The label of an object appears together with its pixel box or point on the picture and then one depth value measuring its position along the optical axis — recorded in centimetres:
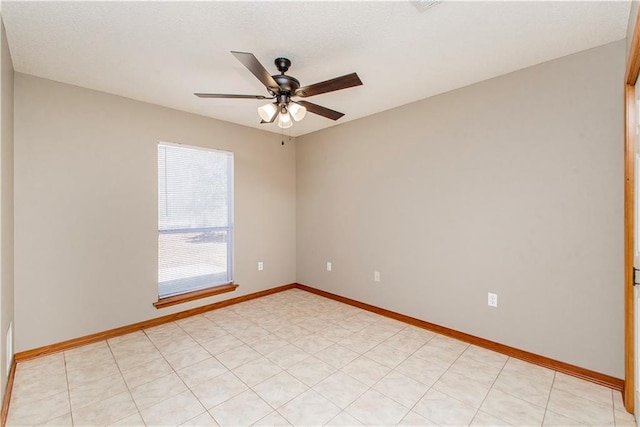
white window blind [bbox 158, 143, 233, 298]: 350
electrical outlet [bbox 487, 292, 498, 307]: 273
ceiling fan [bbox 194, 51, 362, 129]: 200
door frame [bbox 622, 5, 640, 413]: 192
